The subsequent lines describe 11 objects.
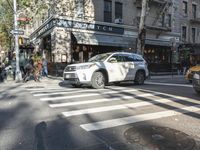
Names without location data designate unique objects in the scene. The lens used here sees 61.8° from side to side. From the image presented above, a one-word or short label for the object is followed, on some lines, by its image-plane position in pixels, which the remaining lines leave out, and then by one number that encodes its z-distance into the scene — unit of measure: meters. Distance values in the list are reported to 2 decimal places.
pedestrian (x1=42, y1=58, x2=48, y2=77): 13.01
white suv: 7.65
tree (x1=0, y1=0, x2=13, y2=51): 17.59
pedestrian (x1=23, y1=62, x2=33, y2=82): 10.83
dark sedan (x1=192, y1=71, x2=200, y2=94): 6.18
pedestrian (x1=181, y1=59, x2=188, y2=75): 15.46
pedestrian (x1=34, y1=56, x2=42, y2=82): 10.69
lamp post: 10.72
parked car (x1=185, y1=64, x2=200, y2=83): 9.18
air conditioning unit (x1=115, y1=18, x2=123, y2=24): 16.65
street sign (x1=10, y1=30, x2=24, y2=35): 10.63
